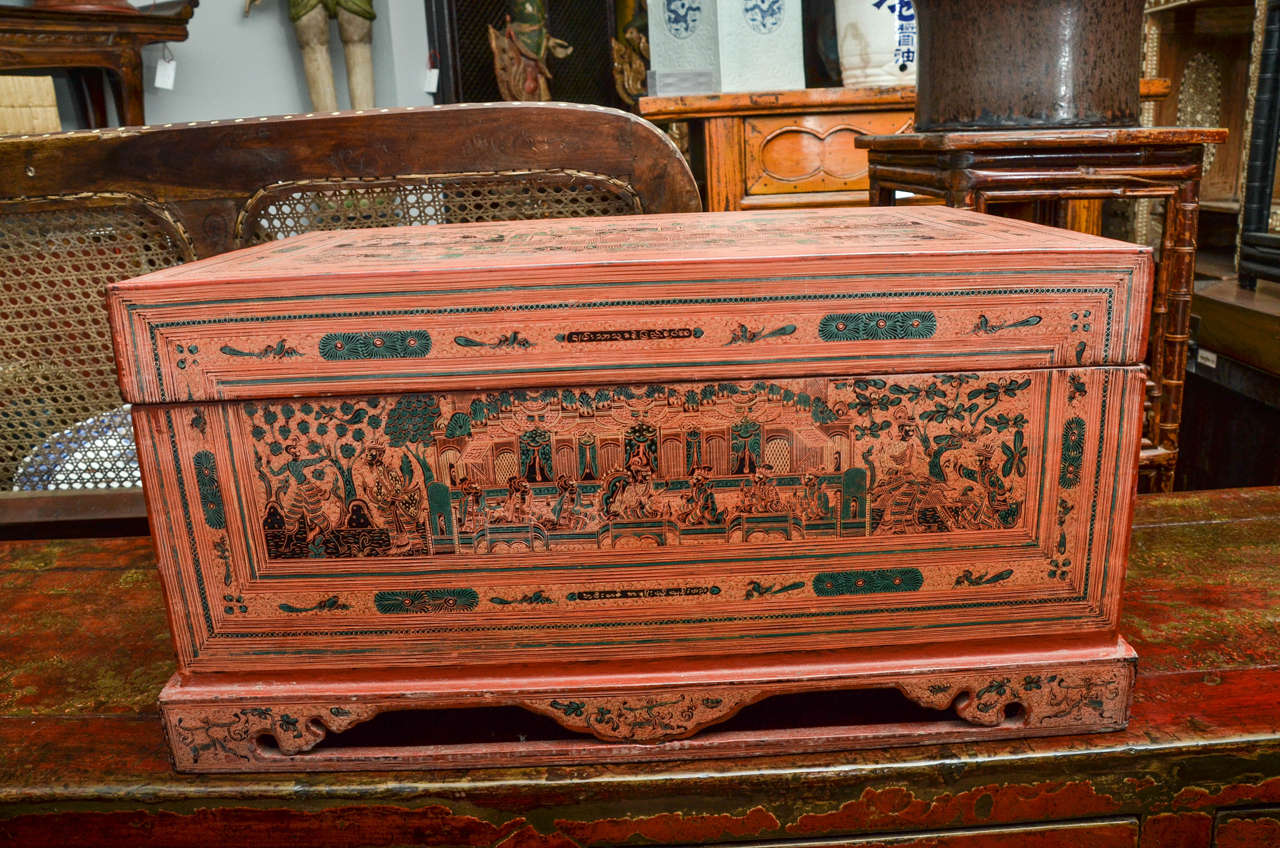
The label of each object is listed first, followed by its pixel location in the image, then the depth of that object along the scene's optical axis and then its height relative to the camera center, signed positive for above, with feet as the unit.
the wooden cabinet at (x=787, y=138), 7.55 +0.25
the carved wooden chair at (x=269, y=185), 3.77 +0.02
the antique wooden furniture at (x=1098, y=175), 4.41 -0.07
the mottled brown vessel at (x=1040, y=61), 4.40 +0.43
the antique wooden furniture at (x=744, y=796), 2.29 -1.39
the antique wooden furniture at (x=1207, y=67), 8.93 +0.76
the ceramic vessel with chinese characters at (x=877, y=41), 7.35 +0.92
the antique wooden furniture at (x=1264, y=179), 6.98 -0.21
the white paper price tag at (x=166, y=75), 11.32 +1.37
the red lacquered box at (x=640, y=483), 2.10 -0.66
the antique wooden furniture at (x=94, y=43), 9.00 +1.47
